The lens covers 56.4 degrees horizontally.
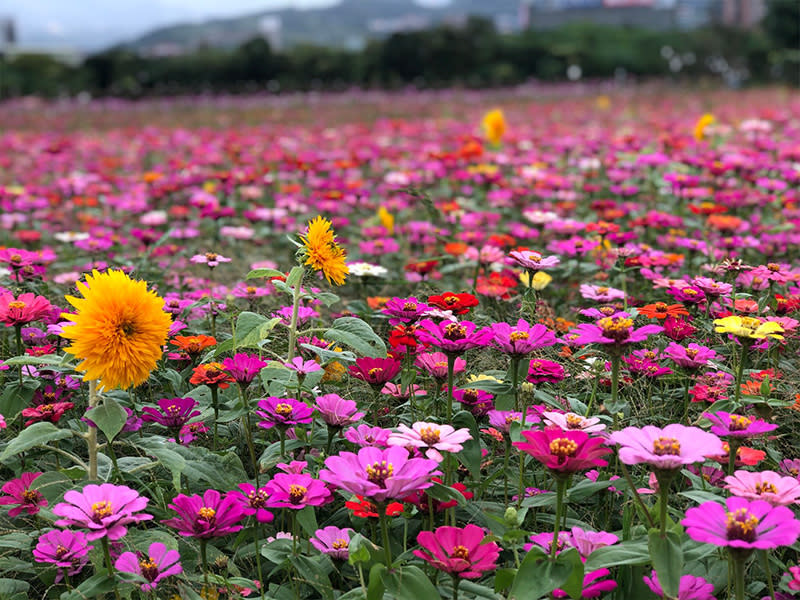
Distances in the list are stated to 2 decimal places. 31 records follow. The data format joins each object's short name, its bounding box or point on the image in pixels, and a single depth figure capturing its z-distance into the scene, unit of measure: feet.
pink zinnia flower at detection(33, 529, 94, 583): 3.25
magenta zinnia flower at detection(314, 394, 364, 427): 3.76
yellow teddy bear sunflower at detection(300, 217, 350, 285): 3.99
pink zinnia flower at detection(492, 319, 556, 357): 3.61
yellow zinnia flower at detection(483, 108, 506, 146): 13.83
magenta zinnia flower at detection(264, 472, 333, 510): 3.25
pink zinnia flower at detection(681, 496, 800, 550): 2.57
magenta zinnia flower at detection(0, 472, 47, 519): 3.47
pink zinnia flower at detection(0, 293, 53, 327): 4.11
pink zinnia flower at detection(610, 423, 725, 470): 2.74
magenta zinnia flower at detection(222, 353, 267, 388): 3.76
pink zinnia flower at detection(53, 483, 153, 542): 2.93
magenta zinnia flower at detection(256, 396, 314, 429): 3.59
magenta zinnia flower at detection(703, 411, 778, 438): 3.26
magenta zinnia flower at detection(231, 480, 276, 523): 3.29
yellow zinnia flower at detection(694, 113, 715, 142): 12.32
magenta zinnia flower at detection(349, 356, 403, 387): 3.84
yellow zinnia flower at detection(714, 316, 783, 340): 3.71
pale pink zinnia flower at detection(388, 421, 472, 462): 3.10
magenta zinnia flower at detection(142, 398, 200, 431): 3.91
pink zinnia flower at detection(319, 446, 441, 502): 2.81
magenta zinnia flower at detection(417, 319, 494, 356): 3.53
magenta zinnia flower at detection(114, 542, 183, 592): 3.10
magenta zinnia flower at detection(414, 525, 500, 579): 2.85
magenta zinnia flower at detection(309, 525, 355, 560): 3.38
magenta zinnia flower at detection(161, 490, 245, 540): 3.06
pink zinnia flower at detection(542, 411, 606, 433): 3.35
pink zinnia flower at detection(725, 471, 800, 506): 2.97
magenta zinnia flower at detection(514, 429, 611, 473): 2.79
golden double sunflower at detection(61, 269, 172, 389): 3.30
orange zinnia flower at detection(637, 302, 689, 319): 4.59
